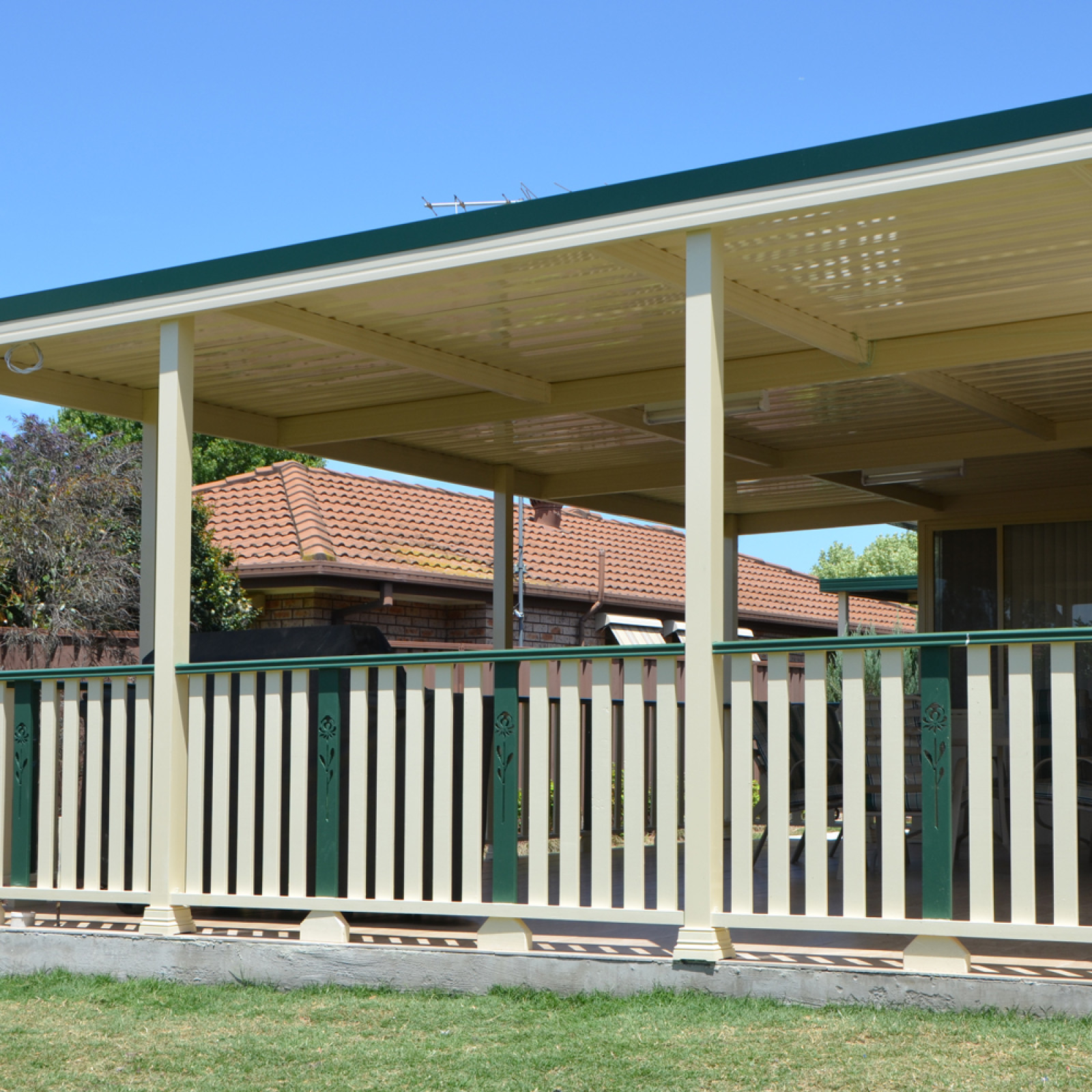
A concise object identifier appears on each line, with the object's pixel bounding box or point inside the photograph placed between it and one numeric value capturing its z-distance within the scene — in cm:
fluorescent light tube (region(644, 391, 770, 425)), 751
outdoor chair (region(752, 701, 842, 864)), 755
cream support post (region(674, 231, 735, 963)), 502
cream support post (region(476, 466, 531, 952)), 966
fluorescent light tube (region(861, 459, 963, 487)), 932
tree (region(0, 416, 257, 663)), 1230
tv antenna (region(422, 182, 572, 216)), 1131
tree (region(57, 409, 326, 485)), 3114
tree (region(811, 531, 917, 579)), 5775
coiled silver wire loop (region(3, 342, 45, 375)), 684
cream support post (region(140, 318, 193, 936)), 600
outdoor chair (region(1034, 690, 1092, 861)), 869
